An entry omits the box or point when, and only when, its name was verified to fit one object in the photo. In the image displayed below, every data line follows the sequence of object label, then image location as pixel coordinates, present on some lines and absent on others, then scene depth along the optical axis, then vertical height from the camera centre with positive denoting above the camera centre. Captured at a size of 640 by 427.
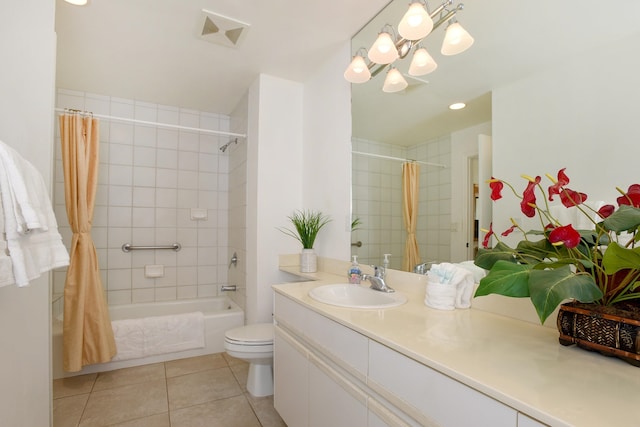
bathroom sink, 1.44 -0.38
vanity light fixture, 1.34 +0.87
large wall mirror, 1.04 +0.53
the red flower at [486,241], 1.00 -0.07
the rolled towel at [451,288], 1.20 -0.27
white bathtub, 2.25 -0.90
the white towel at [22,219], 0.80 +0.00
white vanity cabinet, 0.68 -0.50
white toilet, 1.87 -0.81
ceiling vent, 1.76 +1.16
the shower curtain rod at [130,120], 2.13 +0.74
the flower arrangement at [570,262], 0.65 -0.11
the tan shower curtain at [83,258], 2.14 -0.29
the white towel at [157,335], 2.38 -0.94
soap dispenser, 1.70 -0.31
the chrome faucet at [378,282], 1.51 -0.31
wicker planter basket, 0.69 -0.26
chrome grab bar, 2.89 -0.28
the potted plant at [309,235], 2.19 -0.11
